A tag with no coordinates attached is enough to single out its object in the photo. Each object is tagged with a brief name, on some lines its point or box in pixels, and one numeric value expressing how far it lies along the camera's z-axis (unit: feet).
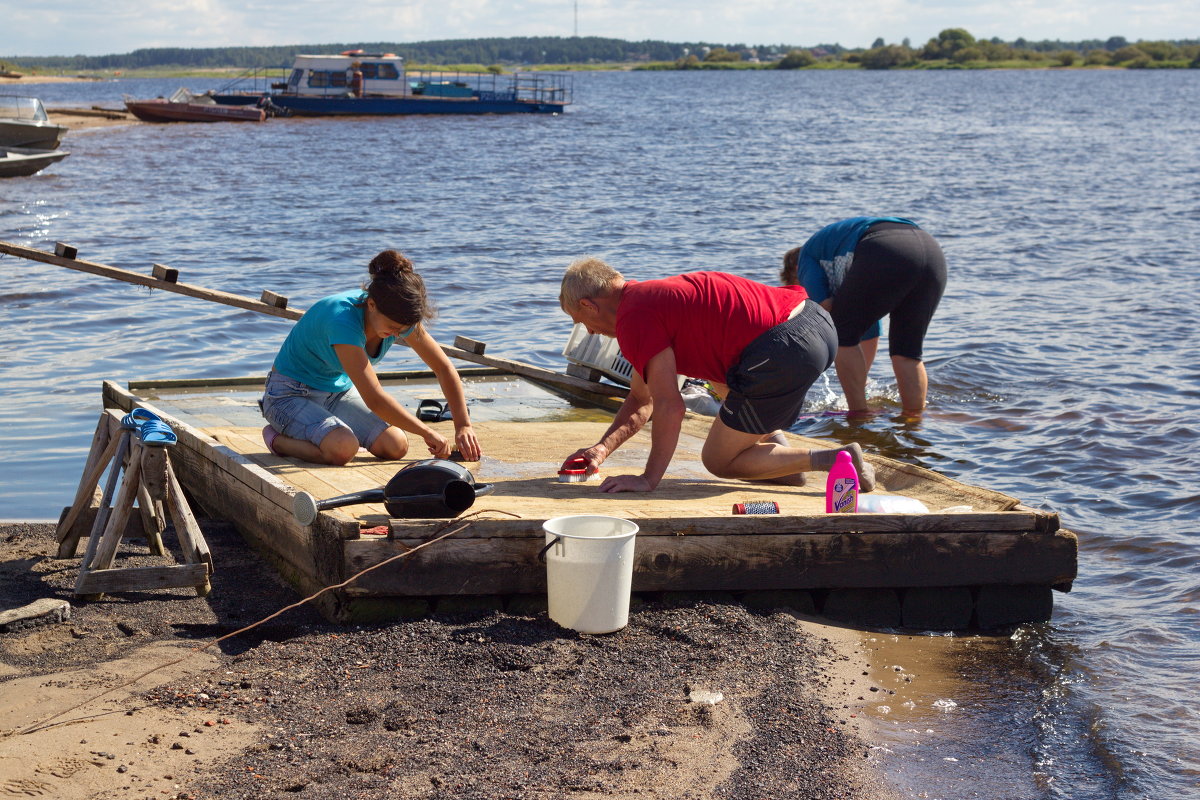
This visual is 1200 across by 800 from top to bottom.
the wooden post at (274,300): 26.73
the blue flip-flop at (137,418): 16.58
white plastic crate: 28.17
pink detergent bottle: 16.75
